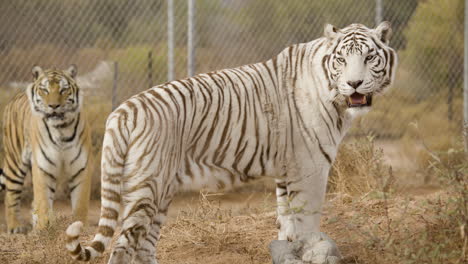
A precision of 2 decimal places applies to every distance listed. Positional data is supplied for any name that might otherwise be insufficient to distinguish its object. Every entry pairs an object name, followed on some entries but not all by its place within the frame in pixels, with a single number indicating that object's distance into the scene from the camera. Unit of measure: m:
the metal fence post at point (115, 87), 16.20
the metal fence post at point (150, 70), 16.32
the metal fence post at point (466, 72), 17.08
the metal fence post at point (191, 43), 14.62
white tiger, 7.66
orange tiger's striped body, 12.57
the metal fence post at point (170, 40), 14.55
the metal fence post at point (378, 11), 16.45
